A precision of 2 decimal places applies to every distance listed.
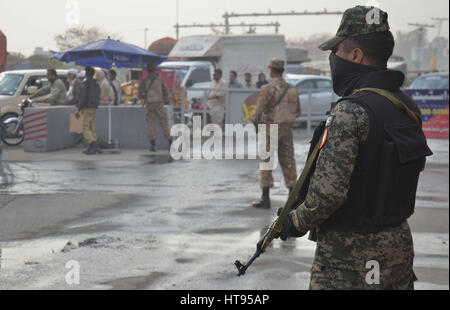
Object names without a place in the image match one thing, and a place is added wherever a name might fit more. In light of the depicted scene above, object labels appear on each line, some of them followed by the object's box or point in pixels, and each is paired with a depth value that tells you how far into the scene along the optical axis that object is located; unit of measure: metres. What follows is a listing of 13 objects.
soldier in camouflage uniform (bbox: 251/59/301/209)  9.17
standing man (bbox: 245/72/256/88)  21.97
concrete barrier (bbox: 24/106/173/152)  16.25
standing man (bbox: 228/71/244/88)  20.31
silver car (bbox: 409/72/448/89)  24.27
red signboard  18.88
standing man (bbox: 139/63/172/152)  15.25
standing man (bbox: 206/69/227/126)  19.80
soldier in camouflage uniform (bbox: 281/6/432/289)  2.95
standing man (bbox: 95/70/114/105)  14.41
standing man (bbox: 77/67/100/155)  12.88
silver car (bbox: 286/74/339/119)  21.60
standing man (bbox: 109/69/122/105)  16.08
